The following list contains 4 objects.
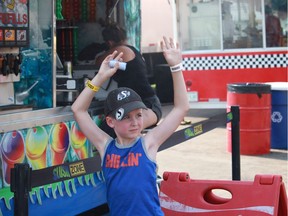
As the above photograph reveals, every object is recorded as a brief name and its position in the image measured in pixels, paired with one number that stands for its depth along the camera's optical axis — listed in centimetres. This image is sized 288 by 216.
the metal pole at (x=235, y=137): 712
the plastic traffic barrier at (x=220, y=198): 539
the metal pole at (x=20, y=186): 398
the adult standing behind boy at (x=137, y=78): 628
